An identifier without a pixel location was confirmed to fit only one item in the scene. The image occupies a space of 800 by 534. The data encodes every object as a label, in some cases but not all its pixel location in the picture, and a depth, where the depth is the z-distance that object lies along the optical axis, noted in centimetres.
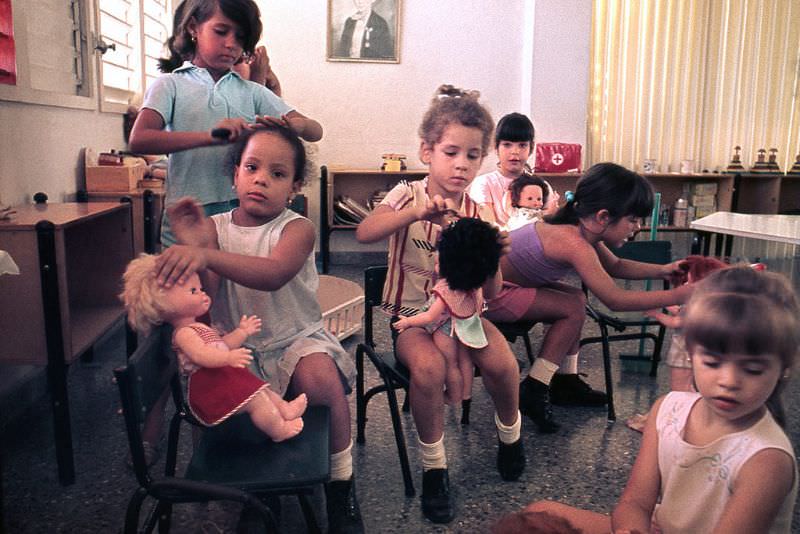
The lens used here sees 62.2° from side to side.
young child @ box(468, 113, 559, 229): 319
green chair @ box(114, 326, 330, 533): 117
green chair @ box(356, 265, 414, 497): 190
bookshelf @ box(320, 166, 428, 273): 536
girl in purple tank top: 214
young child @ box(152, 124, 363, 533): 151
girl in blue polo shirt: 182
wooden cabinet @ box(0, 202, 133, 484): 192
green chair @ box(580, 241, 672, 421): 253
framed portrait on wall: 555
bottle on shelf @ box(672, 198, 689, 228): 580
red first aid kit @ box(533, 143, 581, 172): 545
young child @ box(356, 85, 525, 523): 182
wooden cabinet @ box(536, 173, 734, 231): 557
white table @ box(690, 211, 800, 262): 269
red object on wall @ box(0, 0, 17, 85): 234
